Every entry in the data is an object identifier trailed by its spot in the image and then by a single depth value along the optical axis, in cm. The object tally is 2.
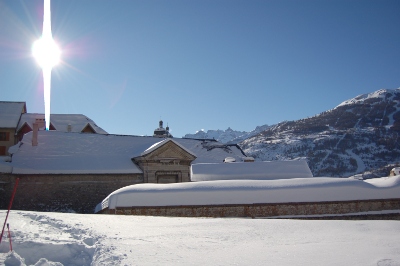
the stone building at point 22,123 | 3538
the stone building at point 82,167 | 2241
